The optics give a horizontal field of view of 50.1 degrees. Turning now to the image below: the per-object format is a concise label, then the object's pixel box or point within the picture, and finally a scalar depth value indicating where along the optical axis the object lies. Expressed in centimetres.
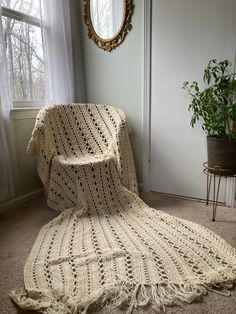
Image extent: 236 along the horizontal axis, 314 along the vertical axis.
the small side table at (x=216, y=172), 171
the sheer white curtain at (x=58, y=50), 212
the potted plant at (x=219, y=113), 168
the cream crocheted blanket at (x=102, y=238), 104
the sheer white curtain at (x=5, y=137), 176
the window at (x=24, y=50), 192
